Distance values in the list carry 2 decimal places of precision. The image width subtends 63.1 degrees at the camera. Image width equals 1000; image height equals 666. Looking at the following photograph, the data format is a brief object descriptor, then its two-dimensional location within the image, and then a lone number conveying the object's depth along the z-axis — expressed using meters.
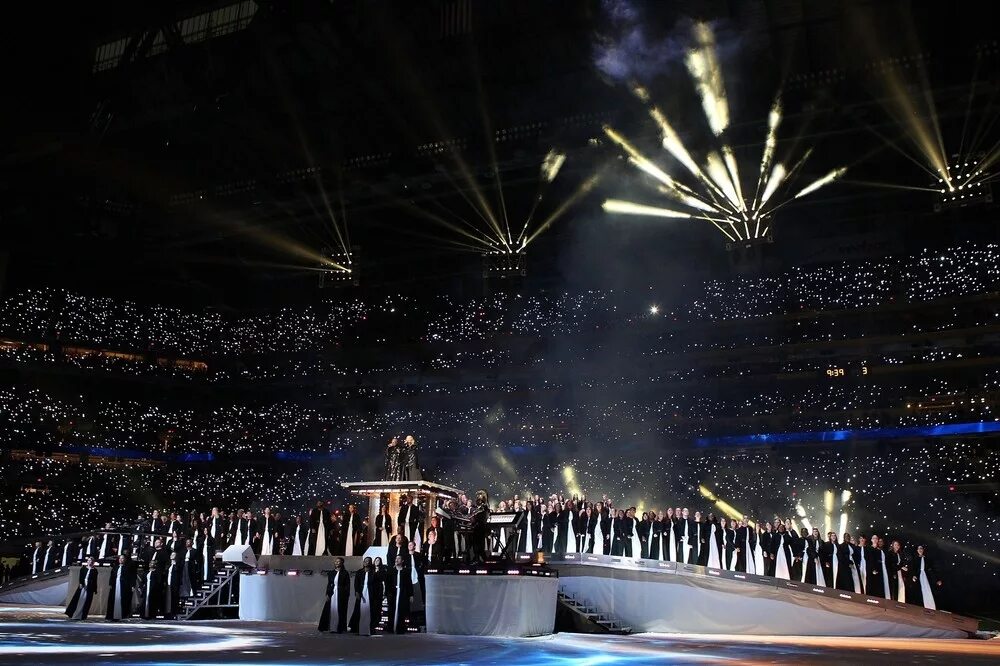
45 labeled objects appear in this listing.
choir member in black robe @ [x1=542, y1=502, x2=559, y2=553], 16.03
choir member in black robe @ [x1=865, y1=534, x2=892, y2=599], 14.52
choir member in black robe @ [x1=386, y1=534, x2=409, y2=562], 10.77
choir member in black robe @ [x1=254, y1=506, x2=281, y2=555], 16.62
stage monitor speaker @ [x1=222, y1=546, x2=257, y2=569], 12.46
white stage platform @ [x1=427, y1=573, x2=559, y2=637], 9.45
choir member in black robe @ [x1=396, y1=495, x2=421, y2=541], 13.30
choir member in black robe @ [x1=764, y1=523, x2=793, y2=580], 14.98
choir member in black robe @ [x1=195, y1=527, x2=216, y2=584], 14.50
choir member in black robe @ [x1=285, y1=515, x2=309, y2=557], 14.97
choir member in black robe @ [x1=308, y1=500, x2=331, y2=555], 14.74
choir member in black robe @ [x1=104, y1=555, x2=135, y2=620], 11.98
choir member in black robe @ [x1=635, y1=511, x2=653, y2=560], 15.63
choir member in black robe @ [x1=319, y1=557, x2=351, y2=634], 10.04
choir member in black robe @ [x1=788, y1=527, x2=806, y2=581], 14.97
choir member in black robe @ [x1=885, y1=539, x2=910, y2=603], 14.48
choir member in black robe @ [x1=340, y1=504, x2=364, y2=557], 14.30
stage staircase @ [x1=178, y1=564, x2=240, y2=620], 12.90
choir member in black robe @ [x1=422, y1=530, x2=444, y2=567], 10.75
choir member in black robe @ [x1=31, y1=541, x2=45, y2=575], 19.59
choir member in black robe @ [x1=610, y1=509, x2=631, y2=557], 15.70
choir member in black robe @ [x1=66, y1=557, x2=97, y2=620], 12.02
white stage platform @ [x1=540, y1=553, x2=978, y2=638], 11.91
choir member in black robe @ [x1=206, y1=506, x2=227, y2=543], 17.44
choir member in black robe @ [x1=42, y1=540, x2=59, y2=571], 19.60
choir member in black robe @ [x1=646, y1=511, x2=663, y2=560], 15.74
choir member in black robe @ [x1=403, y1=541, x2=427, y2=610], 10.48
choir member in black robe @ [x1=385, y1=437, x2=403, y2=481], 13.95
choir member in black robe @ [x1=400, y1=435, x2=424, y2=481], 13.93
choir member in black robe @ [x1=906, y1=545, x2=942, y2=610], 14.26
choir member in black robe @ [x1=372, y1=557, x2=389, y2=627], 10.10
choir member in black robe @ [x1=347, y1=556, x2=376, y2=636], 9.97
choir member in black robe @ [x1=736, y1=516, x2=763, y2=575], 15.16
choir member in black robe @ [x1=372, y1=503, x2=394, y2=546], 13.30
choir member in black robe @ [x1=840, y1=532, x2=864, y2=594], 14.49
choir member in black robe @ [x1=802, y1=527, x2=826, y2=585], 14.68
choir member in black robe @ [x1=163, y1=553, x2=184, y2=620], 12.50
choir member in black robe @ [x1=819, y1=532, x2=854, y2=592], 14.52
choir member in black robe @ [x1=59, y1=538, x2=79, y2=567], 18.95
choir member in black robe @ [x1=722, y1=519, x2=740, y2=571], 15.03
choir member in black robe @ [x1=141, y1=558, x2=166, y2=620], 12.18
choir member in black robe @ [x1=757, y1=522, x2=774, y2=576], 15.24
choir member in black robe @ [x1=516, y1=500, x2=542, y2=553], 16.25
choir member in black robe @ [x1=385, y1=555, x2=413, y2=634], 10.11
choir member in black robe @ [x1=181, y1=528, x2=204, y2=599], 13.10
